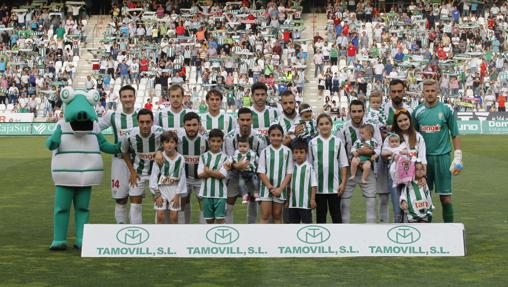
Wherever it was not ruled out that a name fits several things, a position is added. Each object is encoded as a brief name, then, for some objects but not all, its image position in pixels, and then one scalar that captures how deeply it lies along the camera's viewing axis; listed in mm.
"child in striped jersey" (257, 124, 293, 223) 11895
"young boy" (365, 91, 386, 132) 12594
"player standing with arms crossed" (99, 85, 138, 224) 12438
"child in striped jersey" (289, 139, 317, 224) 11859
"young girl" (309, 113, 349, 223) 12039
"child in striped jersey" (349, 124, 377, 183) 12234
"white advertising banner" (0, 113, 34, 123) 43531
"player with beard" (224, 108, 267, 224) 12047
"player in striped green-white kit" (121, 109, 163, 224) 12117
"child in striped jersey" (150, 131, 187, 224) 11914
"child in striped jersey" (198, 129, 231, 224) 11938
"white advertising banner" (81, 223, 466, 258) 11008
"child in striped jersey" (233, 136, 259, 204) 12031
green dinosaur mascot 11734
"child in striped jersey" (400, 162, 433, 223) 11422
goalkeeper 12195
